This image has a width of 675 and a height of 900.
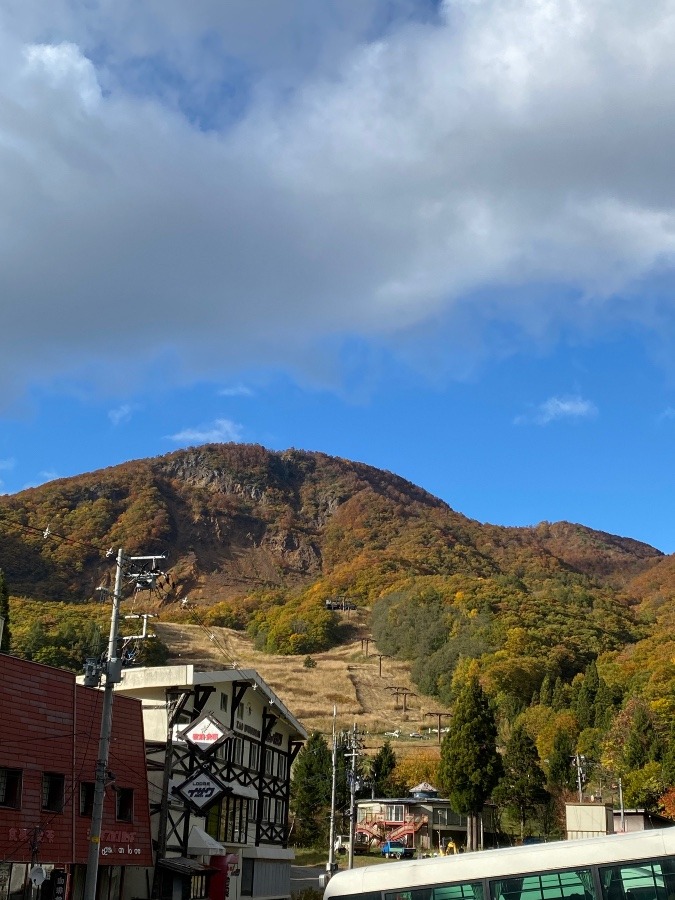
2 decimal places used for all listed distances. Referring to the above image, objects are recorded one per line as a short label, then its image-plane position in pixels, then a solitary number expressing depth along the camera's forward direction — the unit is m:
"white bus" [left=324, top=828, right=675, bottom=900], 14.41
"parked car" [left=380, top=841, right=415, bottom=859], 58.14
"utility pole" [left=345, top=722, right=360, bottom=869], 39.25
